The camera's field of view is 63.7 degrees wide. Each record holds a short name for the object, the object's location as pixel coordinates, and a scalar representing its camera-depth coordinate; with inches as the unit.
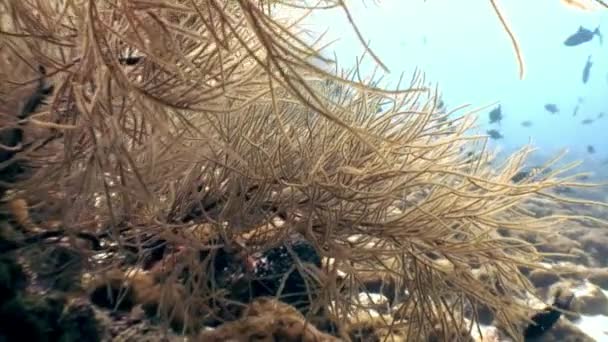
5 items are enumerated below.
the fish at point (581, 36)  527.7
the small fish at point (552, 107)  715.5
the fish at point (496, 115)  542.5
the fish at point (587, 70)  733.9
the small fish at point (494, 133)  542.3
